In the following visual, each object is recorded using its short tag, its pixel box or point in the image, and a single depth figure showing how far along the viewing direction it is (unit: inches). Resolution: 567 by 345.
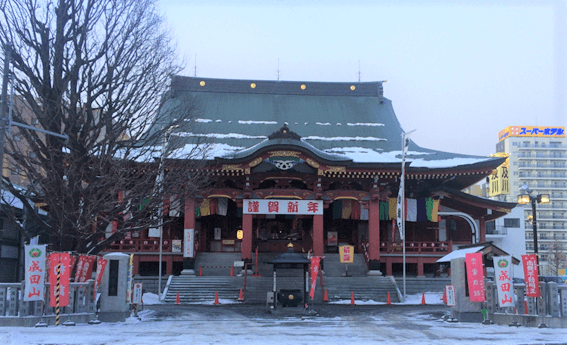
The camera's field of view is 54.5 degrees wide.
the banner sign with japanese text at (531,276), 649.6
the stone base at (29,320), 625.0
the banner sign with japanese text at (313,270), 874.8
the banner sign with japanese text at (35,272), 629.0
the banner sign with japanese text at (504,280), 689.0
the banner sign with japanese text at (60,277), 655.8
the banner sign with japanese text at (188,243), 1210.0
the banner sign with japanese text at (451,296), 760.3
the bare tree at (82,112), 744.3
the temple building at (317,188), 1233.4
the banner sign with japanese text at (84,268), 735.1
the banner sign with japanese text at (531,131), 4030.5
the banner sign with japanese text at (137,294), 783.1
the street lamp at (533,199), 917.2
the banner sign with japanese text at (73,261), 718.9
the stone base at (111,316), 721.0
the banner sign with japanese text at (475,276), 717.3
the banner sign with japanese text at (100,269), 728.1
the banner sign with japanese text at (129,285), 741.0
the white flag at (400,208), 1133.1
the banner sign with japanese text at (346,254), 1164.5
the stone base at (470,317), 744.3
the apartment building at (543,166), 3841.0
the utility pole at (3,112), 567.8
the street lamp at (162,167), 835.0
